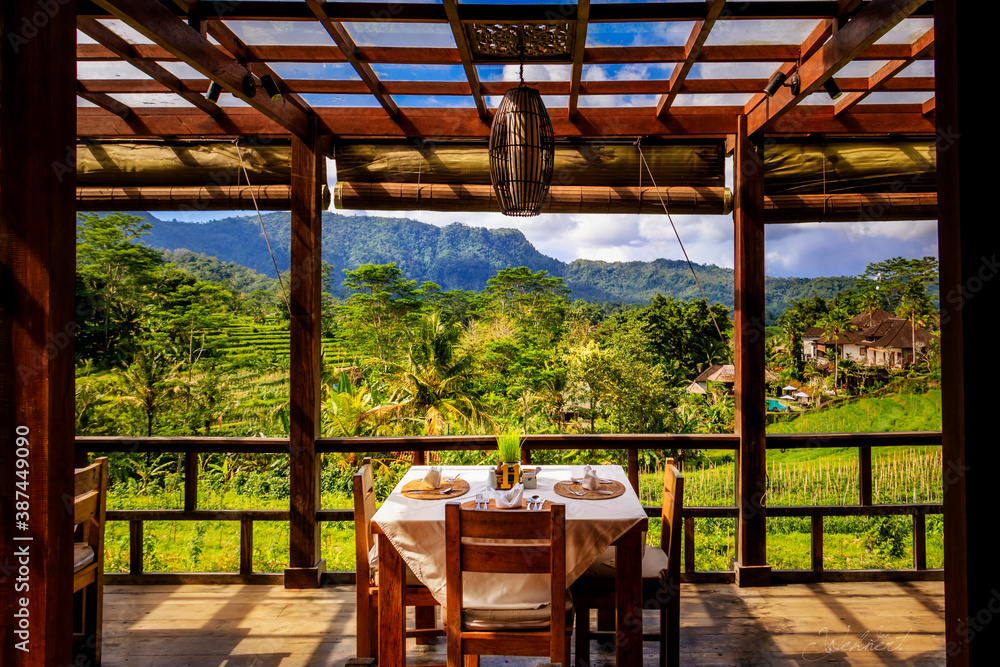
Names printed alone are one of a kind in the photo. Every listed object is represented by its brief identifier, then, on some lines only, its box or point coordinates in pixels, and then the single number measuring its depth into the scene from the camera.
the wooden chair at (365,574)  2.19
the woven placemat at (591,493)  2.23
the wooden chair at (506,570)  1.72
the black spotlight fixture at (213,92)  2.58
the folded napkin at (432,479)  2.35
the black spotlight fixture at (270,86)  2.60
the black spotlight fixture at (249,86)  2.52
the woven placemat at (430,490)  2.25
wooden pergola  1.33
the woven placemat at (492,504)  2.11
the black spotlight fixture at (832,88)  2.65
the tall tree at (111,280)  9.67
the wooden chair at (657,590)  2.16
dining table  1.89
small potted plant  2.35
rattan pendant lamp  2.21
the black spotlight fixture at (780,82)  2.57
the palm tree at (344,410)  7.43
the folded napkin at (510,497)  2.09
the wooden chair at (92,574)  2.27
